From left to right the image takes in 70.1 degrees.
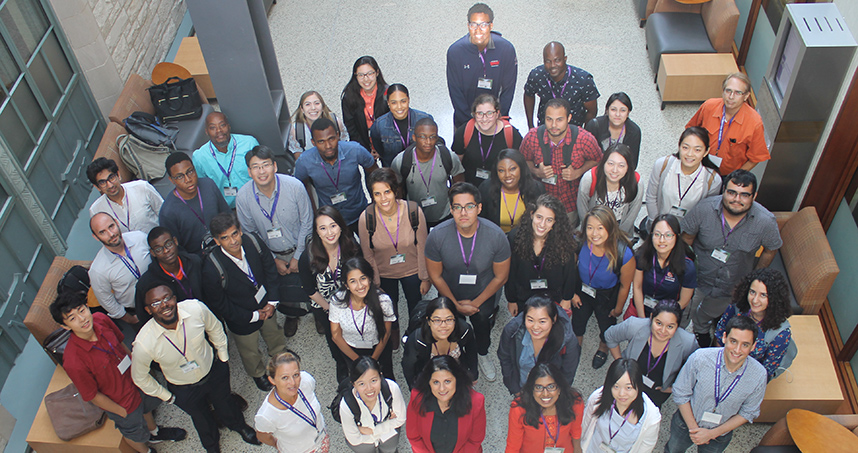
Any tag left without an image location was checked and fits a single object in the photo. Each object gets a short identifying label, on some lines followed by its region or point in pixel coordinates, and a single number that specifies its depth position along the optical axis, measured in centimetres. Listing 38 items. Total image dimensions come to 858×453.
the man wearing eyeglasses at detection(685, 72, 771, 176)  465
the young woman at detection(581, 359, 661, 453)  319
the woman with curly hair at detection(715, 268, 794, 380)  350
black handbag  659
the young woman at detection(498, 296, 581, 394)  349
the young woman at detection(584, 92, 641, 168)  476
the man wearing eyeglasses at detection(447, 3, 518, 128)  550
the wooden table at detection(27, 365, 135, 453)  412
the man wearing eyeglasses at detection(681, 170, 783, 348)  397
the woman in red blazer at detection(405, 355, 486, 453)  329
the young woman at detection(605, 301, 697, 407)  349
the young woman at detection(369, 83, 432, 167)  501
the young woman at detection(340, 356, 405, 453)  334
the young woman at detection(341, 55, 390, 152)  538
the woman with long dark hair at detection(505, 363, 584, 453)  322
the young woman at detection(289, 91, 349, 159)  527
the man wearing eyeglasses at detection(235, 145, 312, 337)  441
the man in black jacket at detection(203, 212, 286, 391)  397
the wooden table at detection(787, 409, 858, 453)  353
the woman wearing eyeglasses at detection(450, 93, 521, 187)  470
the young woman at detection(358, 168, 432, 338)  406
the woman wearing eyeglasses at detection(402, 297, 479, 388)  351
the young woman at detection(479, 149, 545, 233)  424
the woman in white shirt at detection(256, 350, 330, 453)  335
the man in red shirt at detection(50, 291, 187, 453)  357
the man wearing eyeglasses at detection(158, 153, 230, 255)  445
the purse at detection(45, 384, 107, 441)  408
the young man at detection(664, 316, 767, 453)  329
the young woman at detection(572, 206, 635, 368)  384
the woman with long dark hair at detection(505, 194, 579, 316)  390
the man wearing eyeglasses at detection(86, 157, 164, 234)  448
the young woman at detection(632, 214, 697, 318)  386
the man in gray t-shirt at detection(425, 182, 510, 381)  389
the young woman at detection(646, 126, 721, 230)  431
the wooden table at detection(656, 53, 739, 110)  675
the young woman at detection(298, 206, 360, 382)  393
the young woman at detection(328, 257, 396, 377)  368
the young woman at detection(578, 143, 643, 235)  424
